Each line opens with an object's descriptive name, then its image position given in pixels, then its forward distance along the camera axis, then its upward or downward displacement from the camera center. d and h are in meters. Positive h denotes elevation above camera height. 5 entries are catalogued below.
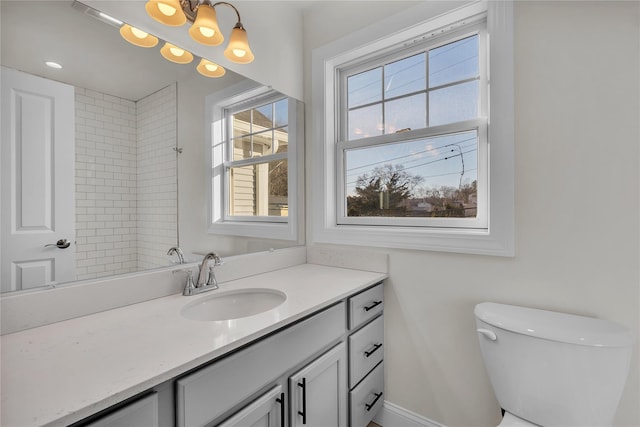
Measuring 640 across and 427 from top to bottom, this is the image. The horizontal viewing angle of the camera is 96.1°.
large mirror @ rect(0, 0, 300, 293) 0.86 +0.20
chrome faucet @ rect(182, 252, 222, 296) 1.21 -0.29
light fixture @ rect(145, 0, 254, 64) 1.10 +0.78
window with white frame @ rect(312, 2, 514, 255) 1.27 +0.43
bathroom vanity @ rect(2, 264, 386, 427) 0.58 -0.35
